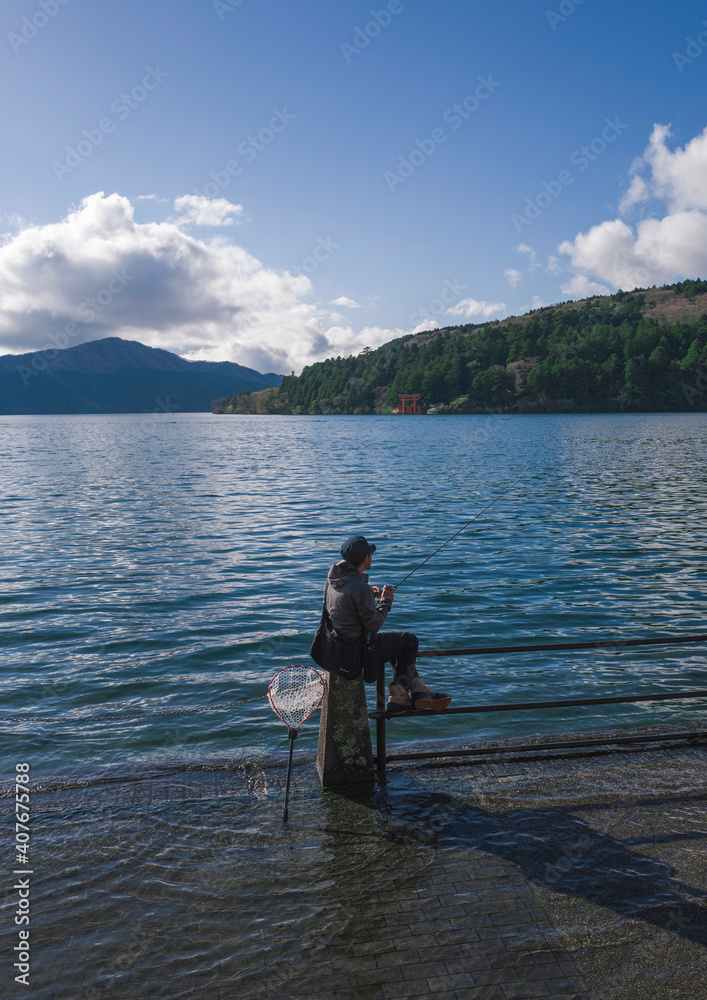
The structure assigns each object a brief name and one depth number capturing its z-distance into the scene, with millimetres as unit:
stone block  6555
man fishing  6367
